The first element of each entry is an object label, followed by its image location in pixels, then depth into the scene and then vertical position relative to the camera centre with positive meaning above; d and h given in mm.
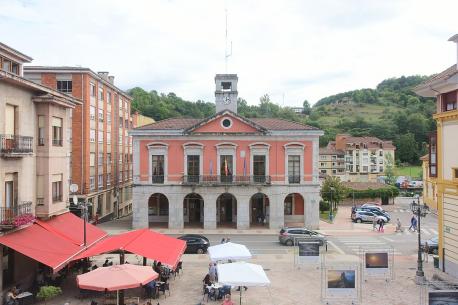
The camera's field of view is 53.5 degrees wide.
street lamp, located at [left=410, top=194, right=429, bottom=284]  24155 -6085
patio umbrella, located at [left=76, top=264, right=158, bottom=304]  17266 -4734
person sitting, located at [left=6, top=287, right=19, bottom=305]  19250 -6010
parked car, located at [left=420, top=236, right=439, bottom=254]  32625 -6434
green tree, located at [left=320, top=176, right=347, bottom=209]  57219 -4213
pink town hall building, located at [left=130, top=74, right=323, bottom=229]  43312 -811
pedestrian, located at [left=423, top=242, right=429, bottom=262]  30644 -6476
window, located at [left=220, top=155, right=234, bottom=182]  43656 -914
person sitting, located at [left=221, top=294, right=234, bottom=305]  18448 -6205
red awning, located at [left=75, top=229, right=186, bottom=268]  21062 -4311
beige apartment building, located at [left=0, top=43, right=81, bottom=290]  20469 +48
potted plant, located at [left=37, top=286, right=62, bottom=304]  19516 -5799
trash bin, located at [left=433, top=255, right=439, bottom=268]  27530 -6337
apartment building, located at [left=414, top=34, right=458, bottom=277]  24938 -100
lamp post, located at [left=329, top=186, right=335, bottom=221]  55053 -3982
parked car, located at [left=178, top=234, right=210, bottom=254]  32344 -6156
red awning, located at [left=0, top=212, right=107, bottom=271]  19719 -3991
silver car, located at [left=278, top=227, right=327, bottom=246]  35188 -6027
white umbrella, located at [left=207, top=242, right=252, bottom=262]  22875 -4906
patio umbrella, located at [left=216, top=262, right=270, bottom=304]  18469 -4911
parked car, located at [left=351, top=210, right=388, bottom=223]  48781 -6372
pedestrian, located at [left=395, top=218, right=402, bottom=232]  42909 -6678
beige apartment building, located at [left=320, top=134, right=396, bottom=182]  108750 -395
